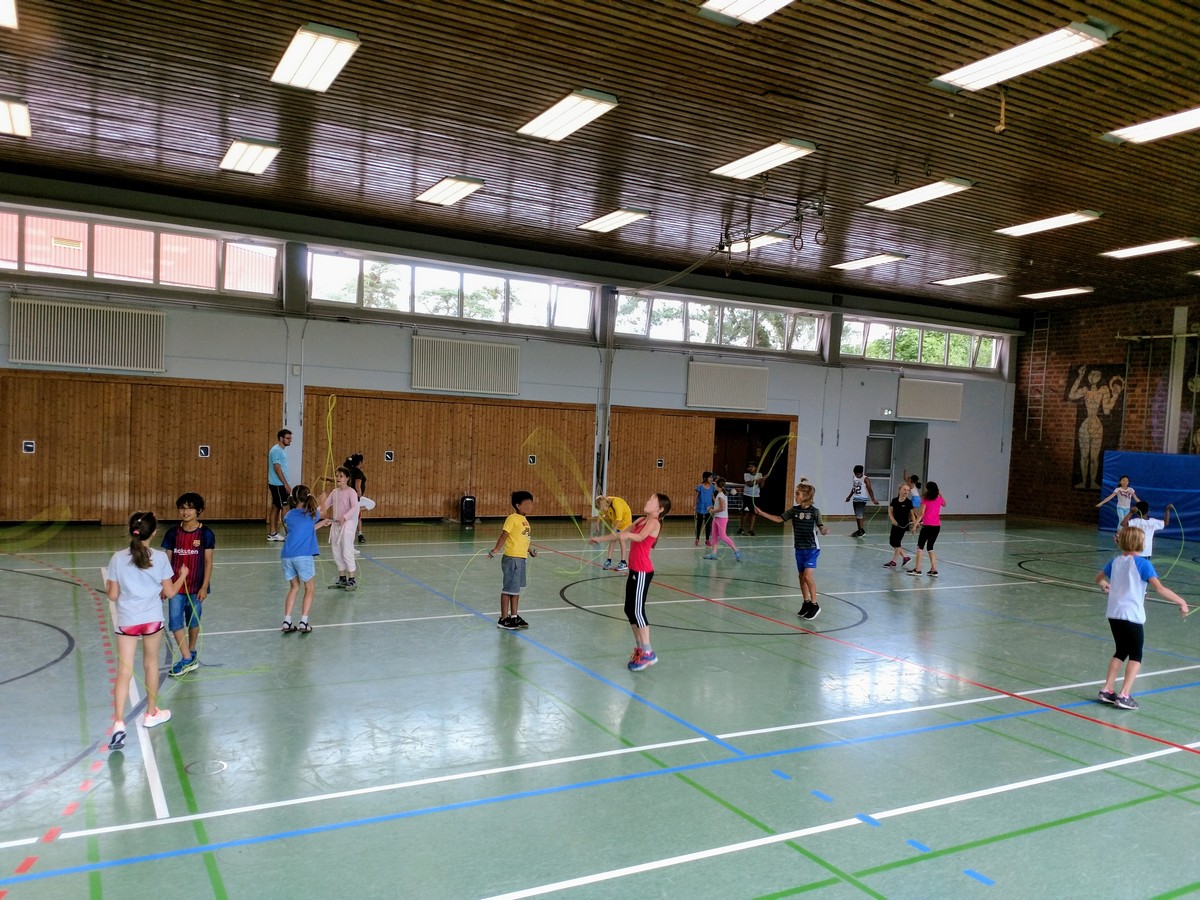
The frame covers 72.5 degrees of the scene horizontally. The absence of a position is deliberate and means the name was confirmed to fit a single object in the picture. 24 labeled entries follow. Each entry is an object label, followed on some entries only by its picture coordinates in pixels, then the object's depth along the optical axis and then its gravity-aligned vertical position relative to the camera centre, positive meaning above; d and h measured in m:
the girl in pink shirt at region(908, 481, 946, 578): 15.26 -1.63
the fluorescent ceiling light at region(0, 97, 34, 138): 12.03 +4.23
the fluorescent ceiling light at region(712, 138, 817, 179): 12.78 +4.36
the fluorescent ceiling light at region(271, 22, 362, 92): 9.51 +4.30
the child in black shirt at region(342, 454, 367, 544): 13.33 -1.08
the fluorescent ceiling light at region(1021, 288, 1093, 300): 24.11 +4.39
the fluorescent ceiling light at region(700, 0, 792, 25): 8.45 +4.36
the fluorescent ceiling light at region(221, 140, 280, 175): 13.76 +4.30
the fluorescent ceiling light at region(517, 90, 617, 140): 11.23 +4.37
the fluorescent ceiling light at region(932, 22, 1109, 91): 8.95 +4.39
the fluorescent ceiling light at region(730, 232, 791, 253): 18.17 +4.26
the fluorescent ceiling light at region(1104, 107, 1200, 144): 11.12 +4.41
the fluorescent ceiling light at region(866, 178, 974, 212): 14.11 +4.31
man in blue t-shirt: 16.11 -1.70
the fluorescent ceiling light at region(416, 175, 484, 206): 15.49 +4.35
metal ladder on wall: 29.36 +2.25
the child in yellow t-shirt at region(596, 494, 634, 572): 11.83 -1.48
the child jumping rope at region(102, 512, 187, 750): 5.78 -1.43
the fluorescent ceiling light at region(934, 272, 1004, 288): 22.42 +4.37
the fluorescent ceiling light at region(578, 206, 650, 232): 17.12 +4.33
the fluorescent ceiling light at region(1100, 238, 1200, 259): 17.93 +4.43
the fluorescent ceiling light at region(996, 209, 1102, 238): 15.82 +4.34
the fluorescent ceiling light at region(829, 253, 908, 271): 20.28 +4.31
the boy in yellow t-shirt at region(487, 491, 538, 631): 9.55 -1.67
